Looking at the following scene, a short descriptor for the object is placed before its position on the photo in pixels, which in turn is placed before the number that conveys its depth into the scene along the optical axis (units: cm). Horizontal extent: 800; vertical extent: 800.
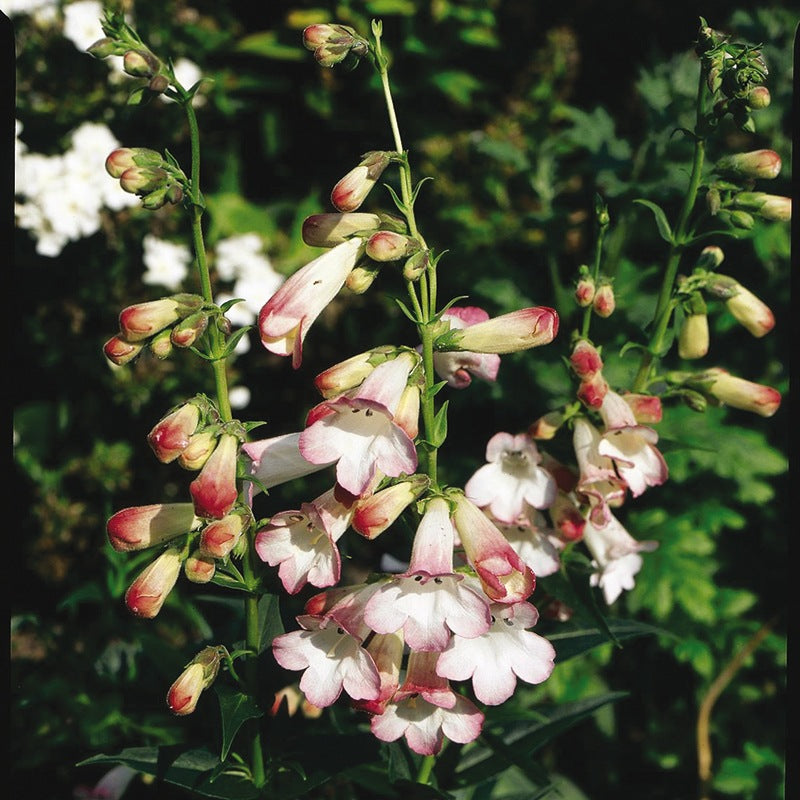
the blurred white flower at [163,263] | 88
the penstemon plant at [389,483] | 57
